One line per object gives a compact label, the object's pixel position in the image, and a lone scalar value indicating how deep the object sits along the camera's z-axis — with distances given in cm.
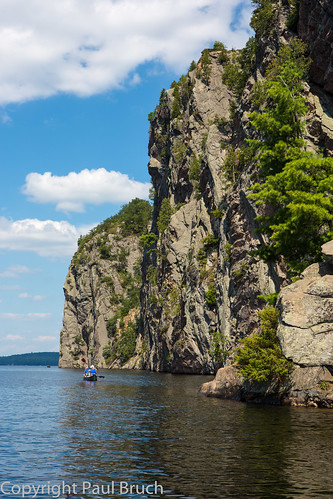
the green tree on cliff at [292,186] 3475
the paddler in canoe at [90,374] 6850
